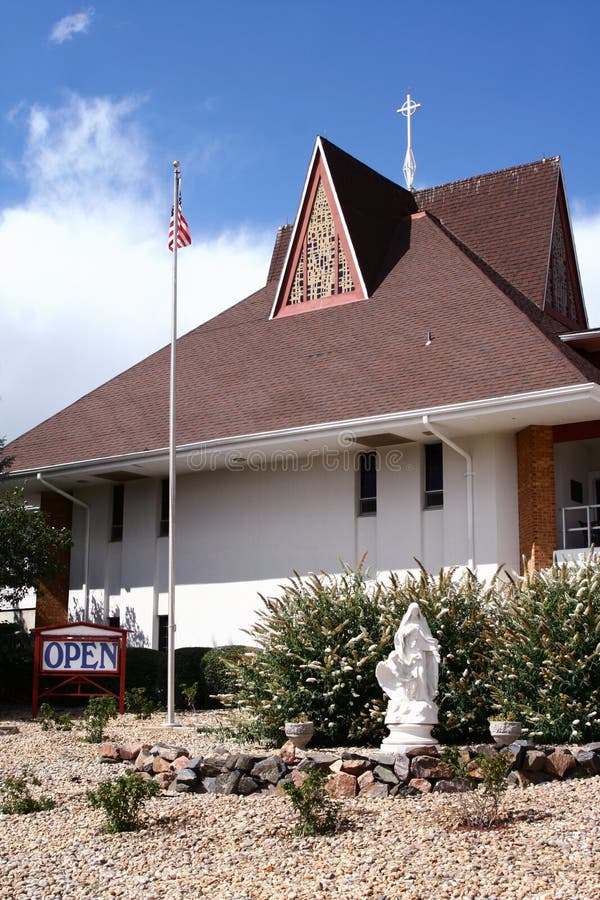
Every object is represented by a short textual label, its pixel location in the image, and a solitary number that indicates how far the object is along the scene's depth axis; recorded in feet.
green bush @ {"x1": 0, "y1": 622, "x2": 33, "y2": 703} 66.44
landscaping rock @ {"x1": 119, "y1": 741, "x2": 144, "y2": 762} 41.57
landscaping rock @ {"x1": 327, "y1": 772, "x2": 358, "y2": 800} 34.06
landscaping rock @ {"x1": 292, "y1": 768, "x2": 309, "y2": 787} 33.83
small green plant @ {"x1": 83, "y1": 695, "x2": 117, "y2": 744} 48.83
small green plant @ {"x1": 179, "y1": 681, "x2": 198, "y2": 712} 60.54
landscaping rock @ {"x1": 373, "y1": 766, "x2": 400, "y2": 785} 34.27
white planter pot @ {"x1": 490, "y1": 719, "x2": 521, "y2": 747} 37.24
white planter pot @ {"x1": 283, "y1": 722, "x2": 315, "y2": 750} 41.68
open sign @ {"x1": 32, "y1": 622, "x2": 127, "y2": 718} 59.72
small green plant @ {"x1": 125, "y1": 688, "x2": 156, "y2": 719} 59.16
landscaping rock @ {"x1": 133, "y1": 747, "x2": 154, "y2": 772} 39.19
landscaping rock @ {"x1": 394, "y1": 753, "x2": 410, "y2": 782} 34.14
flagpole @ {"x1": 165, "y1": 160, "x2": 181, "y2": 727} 53.79
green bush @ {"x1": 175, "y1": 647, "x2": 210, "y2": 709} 63.52
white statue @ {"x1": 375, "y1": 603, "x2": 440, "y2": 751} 38.73
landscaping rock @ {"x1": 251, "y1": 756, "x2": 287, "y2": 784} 35.19
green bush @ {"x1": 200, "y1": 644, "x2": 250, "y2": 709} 62.69
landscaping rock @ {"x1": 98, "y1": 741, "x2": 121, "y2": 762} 42.24
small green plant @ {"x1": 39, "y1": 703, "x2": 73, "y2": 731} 53.06
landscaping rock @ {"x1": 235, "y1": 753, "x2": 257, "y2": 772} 35.58
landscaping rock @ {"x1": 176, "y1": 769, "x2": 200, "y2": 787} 35.86
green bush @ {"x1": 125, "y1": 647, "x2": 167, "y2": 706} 64.75
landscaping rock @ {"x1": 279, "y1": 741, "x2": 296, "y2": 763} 36.24
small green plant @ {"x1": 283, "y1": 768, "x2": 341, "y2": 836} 29.07
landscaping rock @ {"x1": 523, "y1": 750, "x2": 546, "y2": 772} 34.68
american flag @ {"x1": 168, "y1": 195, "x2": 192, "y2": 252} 59.31
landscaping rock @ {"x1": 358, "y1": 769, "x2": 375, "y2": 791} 34.27
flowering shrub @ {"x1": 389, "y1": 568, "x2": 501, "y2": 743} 43.06
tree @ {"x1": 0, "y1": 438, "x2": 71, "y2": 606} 67.10
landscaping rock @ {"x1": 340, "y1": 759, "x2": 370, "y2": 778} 34.81
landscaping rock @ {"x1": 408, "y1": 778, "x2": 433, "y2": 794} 33.88
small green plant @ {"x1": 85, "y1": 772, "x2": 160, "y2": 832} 30.53
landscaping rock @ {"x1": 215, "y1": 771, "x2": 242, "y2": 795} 35.19
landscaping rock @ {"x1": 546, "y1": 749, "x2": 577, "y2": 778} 34.65
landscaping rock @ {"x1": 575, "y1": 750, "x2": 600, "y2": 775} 35.09
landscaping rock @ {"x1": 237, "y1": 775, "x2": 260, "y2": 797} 35.12
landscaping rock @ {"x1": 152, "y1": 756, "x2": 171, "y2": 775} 38.04
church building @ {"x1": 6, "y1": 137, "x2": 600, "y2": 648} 61.31
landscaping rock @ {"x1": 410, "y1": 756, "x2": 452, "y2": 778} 34.17
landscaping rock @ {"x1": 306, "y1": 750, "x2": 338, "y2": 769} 35.65
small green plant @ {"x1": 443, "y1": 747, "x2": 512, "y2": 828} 28.50
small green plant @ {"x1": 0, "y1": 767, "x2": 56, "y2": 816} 33.63
